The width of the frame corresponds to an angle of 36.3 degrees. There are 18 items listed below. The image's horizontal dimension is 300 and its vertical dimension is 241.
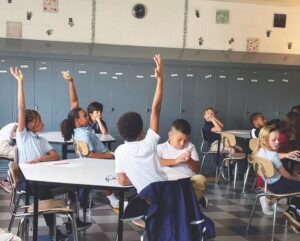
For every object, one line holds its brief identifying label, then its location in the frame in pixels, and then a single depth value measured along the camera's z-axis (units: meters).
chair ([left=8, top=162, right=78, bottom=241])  3.28
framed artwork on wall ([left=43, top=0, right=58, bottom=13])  8.45
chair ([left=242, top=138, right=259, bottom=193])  6.15
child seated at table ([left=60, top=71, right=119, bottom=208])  5.12
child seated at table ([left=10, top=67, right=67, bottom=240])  3.91
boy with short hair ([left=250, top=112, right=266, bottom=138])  7.48
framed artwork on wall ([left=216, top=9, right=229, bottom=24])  9.38
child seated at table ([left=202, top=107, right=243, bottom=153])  7.73
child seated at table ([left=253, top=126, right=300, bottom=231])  4.49
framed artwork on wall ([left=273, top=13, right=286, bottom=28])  9.75
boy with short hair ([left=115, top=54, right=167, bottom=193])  2.99
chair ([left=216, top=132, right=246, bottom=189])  7.11
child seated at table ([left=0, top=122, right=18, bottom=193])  6.23
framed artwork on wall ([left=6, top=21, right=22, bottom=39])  8.30
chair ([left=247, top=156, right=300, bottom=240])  4.34
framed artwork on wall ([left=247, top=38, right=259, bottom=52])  9.60
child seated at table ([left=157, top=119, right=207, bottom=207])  3.46
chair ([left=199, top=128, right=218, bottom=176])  7.83
